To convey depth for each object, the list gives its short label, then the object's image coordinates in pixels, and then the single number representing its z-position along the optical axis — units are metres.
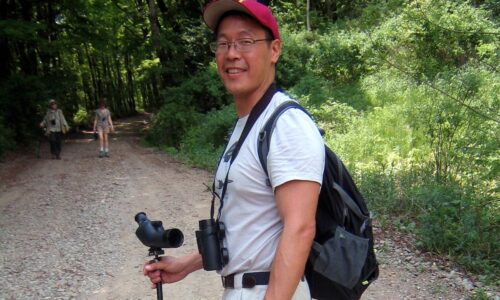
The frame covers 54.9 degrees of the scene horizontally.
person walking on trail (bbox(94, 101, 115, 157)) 15.16
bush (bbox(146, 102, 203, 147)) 17.83
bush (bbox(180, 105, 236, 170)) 13.91
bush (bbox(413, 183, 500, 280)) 5.52
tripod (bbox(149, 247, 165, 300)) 1.90
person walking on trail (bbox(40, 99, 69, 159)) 15.09
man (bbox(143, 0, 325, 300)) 1.50
